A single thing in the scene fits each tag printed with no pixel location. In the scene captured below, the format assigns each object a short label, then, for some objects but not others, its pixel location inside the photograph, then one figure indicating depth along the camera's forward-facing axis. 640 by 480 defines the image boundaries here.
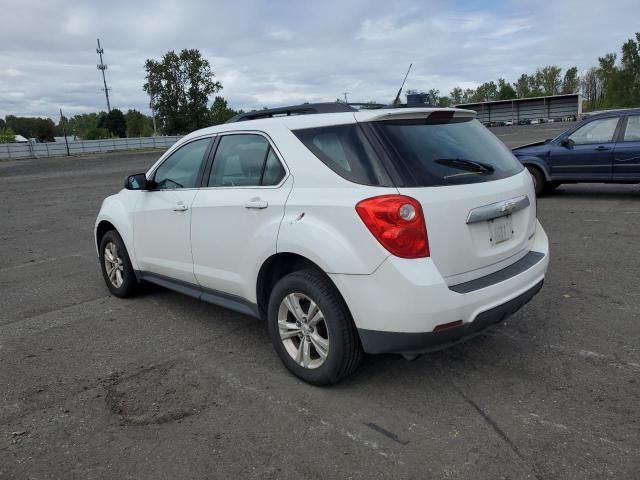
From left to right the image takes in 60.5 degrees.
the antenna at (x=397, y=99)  3.80
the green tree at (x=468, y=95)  137.65
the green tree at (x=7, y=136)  69.19
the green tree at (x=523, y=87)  119.19
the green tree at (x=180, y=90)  84.19
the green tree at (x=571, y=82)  111.54
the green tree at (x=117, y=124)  113.62
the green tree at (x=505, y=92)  122.00
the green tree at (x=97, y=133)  95.79
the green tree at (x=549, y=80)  115.50
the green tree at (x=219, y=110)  87.56
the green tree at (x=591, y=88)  110.62
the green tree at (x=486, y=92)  131.12
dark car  9.62
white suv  3.01
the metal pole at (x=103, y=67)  80.69
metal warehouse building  85.56
